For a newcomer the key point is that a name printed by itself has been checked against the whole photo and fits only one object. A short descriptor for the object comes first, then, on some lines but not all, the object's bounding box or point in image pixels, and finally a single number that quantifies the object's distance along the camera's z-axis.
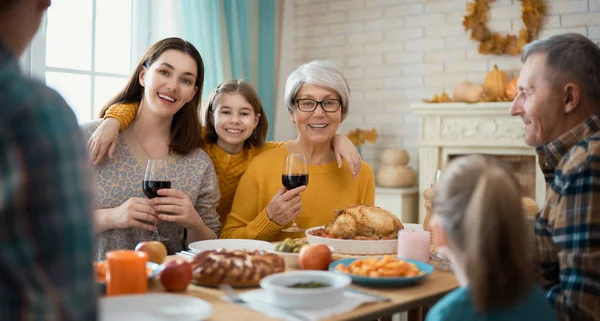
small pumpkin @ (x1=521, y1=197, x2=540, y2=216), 2.03
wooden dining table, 1.32
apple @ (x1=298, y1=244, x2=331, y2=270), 1.70
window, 3.91
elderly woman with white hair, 2.63
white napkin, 1.30
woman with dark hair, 2.47
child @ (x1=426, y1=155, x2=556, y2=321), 1.15
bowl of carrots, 1.55
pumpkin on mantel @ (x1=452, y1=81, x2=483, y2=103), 4.54
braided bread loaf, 1.54
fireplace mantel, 4.41
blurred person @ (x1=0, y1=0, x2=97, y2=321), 0.72
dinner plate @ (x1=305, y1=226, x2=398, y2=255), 1.92
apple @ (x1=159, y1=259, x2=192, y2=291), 1.50
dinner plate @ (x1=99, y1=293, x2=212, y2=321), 1.26
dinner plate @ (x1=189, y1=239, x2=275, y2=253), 1.95
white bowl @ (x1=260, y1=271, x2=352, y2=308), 1.33
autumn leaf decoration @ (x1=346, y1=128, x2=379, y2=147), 5.20
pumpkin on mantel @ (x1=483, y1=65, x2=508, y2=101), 4.46
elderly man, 1.43
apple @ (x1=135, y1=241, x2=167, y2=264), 1.74
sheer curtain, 4.62
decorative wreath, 4.54
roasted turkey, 2.00
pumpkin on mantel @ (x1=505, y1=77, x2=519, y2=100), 4.38
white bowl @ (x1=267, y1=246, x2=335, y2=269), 1.78
